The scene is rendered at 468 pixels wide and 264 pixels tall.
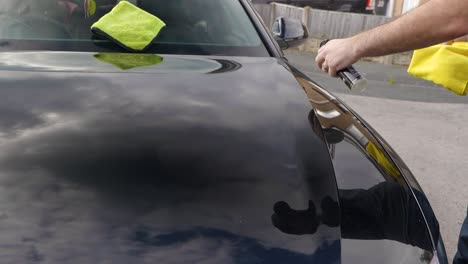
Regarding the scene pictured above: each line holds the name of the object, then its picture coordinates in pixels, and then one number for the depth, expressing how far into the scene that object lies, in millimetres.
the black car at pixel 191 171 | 1220
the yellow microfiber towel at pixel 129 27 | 2295
